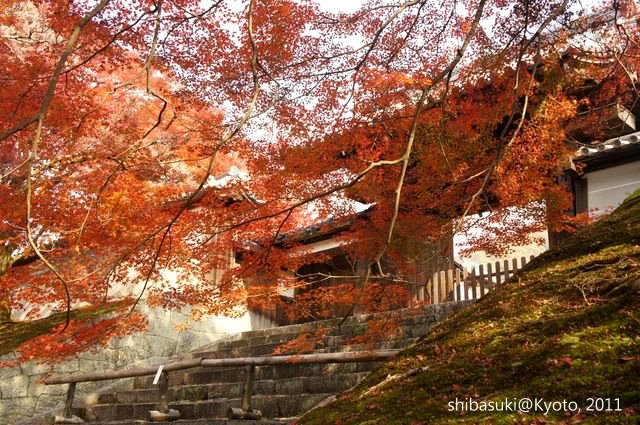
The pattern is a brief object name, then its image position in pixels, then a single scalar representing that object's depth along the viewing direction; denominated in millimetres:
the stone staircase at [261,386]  8000
